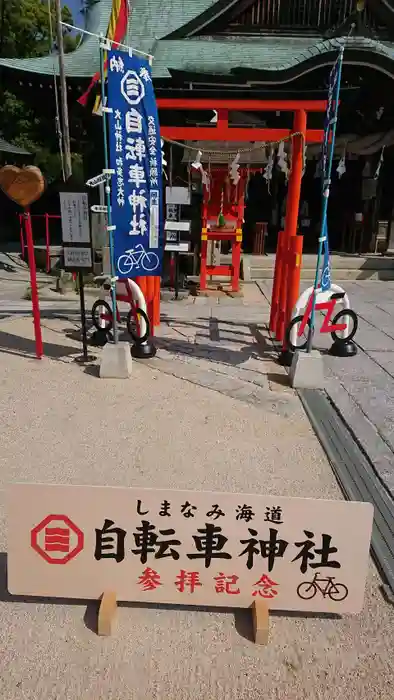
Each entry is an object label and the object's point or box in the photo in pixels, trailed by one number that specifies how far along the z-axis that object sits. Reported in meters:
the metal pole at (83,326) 5.71
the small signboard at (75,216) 5.38
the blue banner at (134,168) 4.81
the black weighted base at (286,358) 5.91
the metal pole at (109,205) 4.54
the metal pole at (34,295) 5.59
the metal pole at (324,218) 4.46
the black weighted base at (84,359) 5.89
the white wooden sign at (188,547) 2.26
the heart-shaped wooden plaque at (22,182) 5.35
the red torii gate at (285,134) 5.88
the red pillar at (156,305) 6.94
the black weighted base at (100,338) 6.59
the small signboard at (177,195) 8.37
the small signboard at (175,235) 8.61
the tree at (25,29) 20.05
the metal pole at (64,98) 10.38
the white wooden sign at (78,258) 5.57
